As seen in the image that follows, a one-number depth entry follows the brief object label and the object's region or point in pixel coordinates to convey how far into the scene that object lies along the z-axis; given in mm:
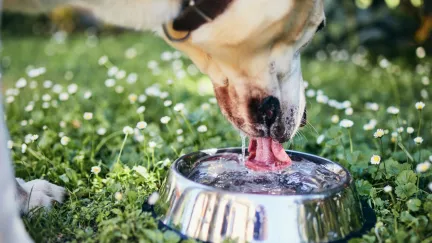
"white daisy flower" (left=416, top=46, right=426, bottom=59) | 2875
